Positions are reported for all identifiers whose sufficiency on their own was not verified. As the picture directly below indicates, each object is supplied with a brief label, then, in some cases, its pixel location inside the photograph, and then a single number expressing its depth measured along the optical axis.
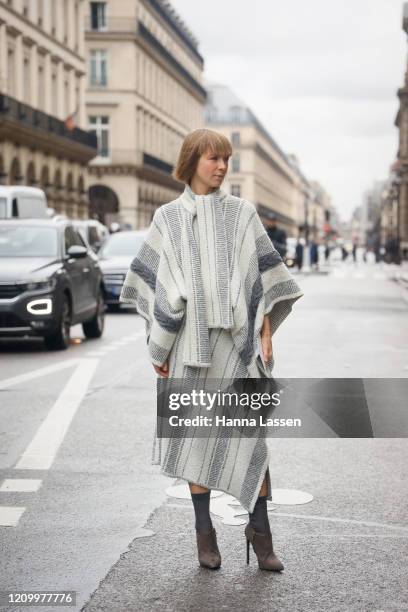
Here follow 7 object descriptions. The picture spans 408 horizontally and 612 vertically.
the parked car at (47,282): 15.56
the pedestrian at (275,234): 26.71
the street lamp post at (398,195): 76.31
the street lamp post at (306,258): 68.72
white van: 27.97
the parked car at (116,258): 25.27
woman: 4.88
